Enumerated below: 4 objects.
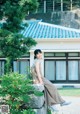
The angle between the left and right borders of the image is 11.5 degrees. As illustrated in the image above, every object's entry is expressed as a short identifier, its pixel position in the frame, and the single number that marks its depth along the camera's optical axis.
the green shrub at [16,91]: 8.19
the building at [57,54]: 29.09
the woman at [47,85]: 9.51
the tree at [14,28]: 13.91
